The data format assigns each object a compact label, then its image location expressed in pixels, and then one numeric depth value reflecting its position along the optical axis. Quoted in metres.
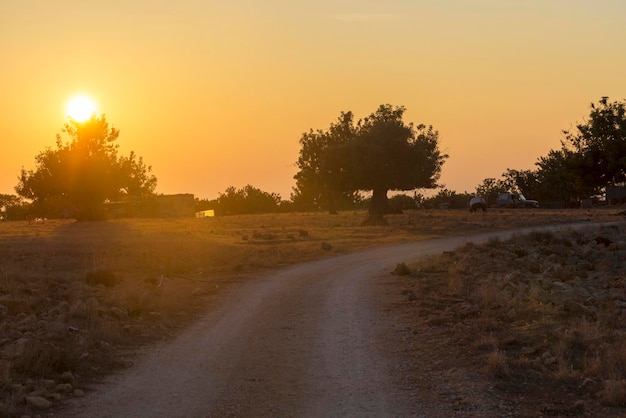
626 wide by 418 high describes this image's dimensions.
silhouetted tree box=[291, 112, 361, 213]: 93.50
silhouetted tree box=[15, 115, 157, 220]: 79.62
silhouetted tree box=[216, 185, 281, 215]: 128.88
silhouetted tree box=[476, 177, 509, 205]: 117.30
